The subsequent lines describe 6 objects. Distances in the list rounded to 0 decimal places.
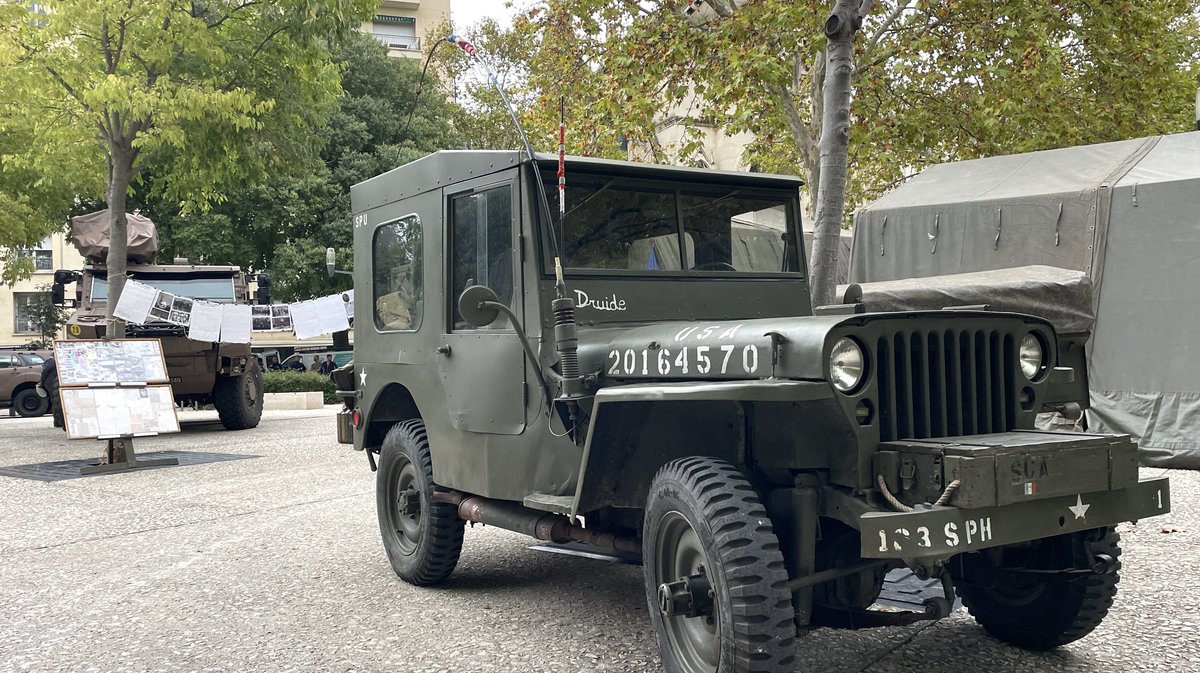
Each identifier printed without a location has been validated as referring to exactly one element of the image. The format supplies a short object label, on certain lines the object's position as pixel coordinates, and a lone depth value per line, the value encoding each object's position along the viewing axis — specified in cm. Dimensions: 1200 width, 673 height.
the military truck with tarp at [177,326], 1493
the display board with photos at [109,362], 1092
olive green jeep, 328
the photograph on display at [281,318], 1439
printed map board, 1073
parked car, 2103
